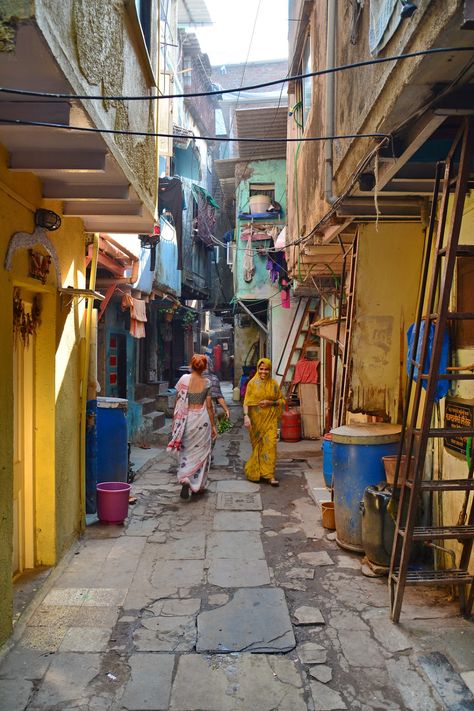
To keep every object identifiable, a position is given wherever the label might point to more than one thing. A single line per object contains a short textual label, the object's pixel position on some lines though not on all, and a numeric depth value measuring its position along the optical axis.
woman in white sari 7.25
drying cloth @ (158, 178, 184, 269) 12.76
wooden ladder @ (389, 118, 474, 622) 3.28
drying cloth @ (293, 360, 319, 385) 11.77
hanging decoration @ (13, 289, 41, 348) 4.30
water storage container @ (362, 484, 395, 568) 4.57
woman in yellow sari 8.02
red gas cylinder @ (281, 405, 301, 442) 10.97
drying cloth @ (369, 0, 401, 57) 2.94
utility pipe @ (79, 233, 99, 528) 5.71
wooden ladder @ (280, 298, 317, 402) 12.56
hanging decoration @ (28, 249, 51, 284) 4.25
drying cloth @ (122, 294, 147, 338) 9.80
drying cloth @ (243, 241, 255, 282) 15.03
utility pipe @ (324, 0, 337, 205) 5.21
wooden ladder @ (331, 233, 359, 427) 5.62
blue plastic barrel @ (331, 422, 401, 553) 5.10
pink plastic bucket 5.92
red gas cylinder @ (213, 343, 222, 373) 31.23
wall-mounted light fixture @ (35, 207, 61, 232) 4.20
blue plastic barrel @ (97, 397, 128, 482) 6.74
